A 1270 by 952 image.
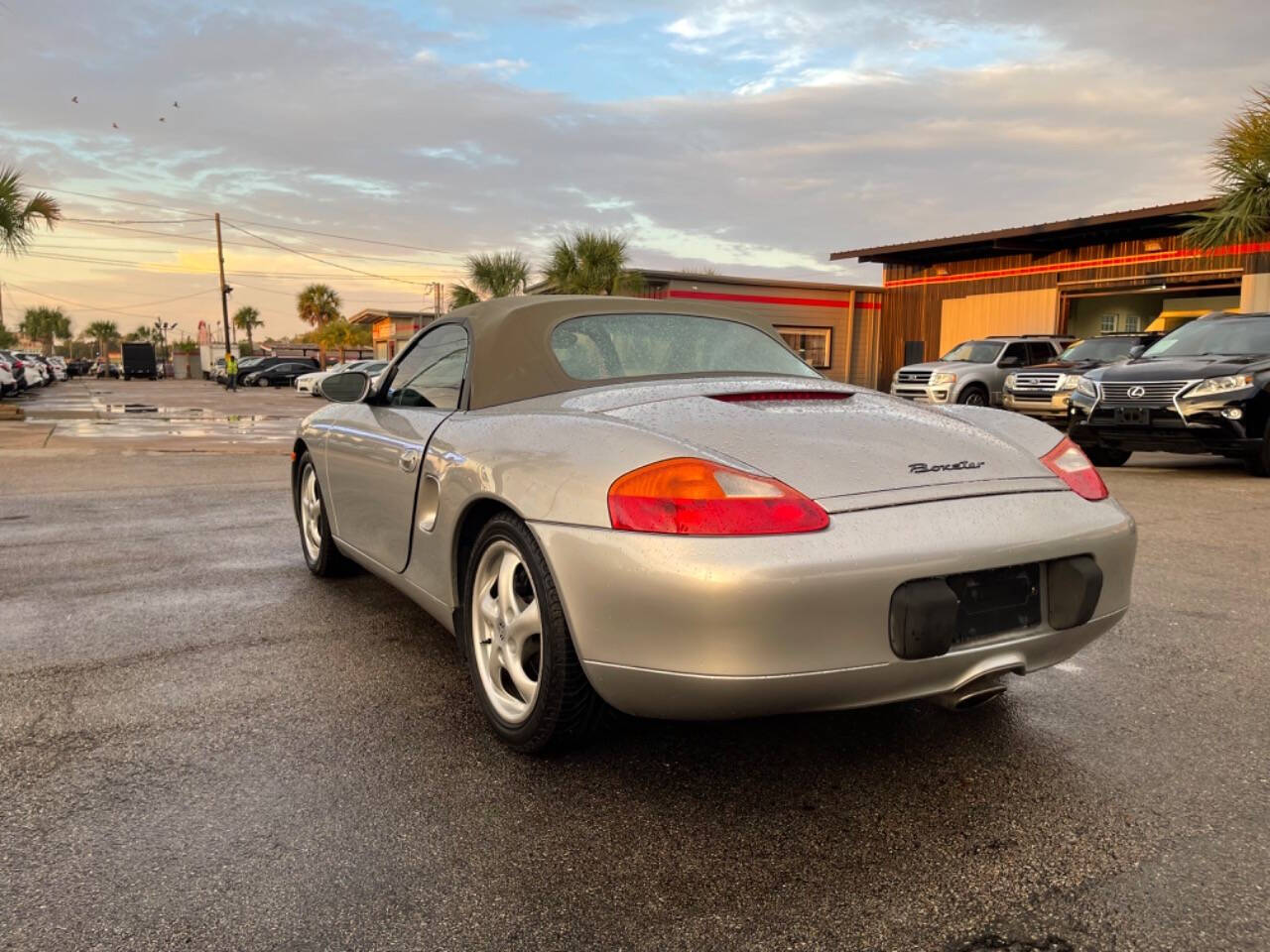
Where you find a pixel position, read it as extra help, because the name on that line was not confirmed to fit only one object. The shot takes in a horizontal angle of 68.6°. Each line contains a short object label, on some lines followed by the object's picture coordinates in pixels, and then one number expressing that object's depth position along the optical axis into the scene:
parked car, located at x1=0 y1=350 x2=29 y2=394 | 26.41
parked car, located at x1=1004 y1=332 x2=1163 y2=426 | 15.10
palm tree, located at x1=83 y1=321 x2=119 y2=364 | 125.31
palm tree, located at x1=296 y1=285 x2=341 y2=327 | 77.44
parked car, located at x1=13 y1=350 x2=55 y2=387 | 35.38
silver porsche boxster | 2.14
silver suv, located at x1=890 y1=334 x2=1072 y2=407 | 17.47
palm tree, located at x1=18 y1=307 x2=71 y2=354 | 135.50
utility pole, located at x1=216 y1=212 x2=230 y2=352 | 52.06
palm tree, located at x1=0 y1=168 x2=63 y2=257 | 17.09
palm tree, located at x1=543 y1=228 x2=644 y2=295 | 28.69
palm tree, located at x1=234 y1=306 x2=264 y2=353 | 97.94
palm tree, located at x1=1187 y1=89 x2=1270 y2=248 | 14.66
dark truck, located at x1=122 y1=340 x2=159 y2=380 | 58.09
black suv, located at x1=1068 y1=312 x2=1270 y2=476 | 8.80
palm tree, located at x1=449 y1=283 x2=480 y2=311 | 33.72
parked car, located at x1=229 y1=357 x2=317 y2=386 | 51.39
